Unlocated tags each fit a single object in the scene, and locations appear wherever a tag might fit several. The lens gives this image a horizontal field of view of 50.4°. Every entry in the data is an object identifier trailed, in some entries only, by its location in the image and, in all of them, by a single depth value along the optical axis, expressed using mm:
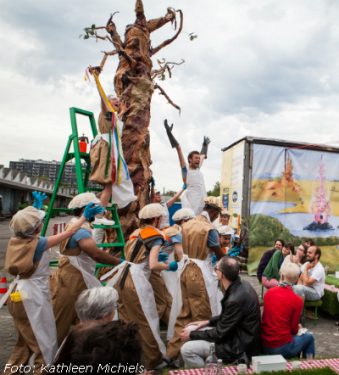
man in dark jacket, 3062
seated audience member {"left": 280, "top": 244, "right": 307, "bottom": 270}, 6973
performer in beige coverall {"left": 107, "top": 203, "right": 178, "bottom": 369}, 3832
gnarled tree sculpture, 6898
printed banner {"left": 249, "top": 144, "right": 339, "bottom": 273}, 10117
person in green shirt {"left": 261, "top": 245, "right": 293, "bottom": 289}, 6578
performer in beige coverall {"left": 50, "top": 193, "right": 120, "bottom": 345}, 3365
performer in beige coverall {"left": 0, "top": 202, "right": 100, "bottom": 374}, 3025
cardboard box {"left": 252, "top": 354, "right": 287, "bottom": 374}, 2438
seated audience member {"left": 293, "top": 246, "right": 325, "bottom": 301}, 6133
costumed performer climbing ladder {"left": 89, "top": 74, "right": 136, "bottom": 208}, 4672
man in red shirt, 3164
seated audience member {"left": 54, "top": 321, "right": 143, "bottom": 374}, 1522
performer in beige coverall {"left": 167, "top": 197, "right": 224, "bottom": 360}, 4020
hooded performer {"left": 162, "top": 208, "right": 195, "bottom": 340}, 4266
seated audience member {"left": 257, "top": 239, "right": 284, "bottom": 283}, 6926
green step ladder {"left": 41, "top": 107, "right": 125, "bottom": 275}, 4465
